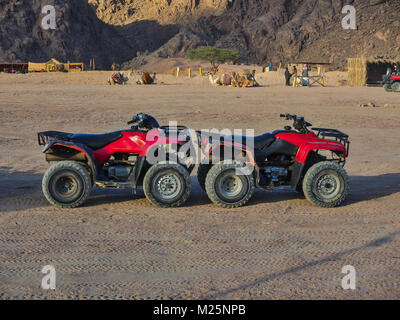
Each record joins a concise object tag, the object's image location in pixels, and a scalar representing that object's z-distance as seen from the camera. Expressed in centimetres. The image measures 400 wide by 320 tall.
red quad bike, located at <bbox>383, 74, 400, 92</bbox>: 3475
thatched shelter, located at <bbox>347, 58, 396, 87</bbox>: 4384
